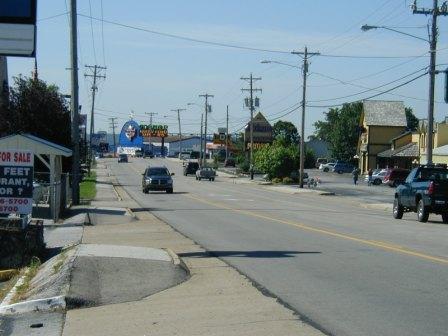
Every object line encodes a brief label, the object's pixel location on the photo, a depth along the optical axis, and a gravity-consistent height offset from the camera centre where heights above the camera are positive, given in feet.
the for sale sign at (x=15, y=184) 51.70 -1.96
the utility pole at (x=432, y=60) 118.32 +17.23
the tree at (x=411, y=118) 471.54 +31.62
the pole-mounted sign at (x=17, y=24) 45.37 +7.97
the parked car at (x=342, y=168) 360.28 -1.40
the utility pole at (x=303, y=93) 201.86 +19.19
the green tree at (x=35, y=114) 119.34 +6.94
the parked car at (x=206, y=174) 271.08 -4.63
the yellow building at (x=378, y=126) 315.17 +16.66
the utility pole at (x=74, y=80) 108.88 +11.16
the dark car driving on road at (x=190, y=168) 309.01 -3.05
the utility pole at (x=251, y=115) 276.37 +17.47
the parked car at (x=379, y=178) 243.56 -3.81
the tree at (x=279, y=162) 260.42 +0.59
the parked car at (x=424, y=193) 83.97 -3.02
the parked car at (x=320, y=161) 435.94 +1.96
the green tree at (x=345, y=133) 416.26 +17.92
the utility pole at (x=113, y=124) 568.49 +26.25
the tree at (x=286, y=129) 607.37 +27.84
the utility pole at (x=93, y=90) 281.48 +26.44
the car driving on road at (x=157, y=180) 166.91 -4.56
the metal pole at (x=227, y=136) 382.92 +14.06
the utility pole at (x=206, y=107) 394.93 +28.48
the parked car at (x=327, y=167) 376.29 -1.21
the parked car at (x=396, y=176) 224.53 -2.74
